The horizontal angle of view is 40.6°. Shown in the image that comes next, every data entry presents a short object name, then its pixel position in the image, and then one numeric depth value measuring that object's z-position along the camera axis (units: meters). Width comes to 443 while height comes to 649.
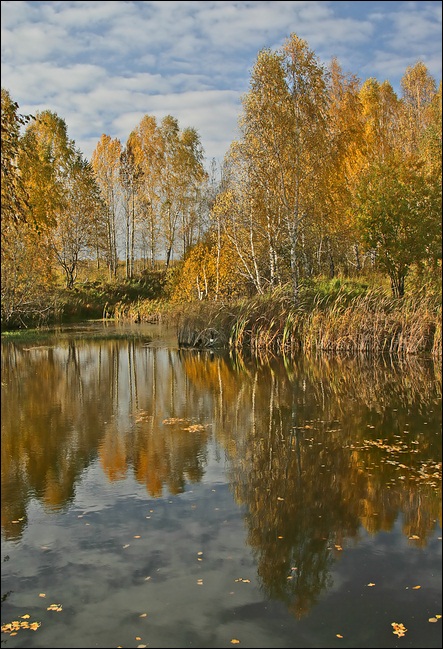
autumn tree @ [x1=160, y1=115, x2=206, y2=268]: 37.41
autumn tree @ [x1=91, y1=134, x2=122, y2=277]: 38.78
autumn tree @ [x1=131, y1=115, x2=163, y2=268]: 38.09
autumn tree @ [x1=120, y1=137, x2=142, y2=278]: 37.84
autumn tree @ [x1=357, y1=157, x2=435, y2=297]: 18.61
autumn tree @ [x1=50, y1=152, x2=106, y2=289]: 33.94
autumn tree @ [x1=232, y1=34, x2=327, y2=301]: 21.00
